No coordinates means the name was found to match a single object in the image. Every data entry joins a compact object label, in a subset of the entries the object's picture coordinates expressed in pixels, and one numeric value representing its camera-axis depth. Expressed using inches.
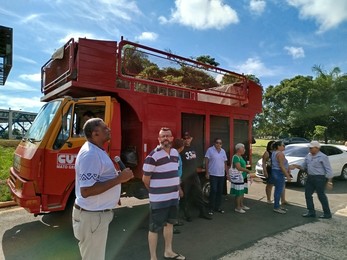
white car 398.6
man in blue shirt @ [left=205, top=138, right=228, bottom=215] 247.6
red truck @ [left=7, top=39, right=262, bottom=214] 186.2
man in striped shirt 149.3
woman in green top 259.5
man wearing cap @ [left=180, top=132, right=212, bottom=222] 224.5
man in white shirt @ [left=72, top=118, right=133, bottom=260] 99.3
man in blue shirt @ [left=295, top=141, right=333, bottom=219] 239.6
